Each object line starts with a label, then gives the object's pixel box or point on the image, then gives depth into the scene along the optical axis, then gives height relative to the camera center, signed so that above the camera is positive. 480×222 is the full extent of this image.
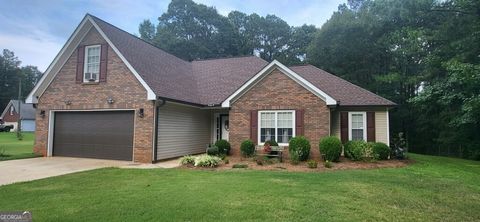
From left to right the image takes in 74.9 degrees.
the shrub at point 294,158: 12.17 -1.15
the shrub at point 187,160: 11.84 -1.27
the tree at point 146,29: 48.35 +15.17
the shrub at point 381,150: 12.68 -0.82
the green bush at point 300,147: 12.34 -0.73
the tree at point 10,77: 62.41 +9.57
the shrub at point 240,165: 11.11 -1.35
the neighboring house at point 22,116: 51.91 +1.32
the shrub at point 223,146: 13.92 -0.84
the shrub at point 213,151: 13.50 -1.03
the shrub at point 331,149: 12.06 -0.76
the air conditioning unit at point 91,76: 14.27 +2.23
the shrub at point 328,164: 11.06 -1.25
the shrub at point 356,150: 12.35 -0.80
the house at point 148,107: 13.28 +0.93
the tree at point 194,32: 40.84 +13.62
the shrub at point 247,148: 13.28 -0.86
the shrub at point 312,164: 10.96 -1.24
